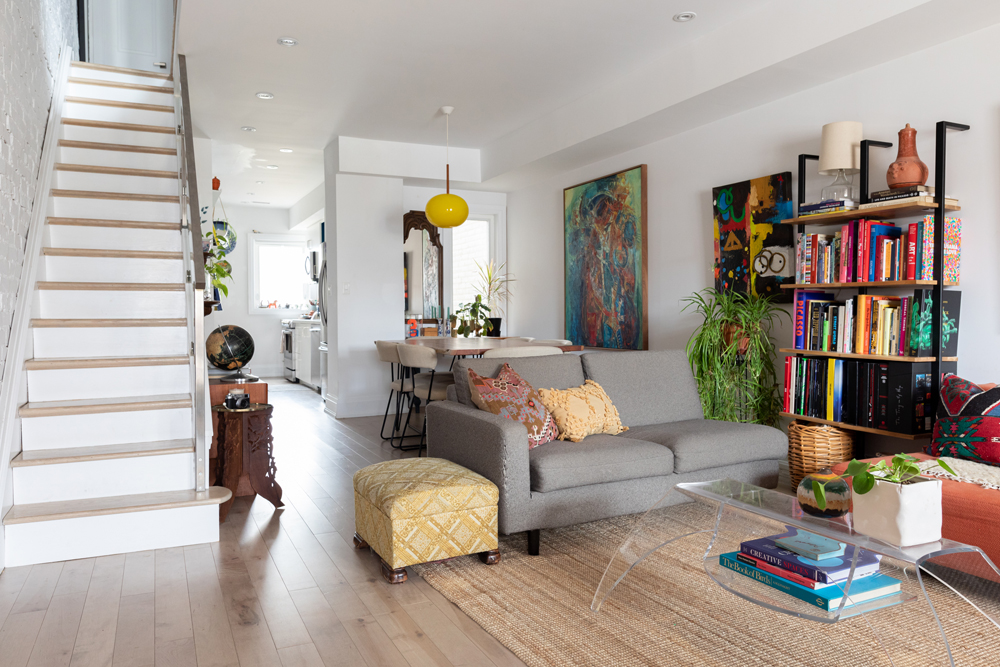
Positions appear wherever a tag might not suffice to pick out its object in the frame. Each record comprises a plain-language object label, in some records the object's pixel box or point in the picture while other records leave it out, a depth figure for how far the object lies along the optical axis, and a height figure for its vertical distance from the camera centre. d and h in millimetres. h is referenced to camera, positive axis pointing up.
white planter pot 1898 -569
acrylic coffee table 1837 -727
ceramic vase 2088 -580
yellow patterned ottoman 2707 -831
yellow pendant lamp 5598 +770
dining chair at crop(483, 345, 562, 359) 4531 -297
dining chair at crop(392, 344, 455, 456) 5035 -559
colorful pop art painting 4426 +446
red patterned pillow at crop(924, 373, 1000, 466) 2930 -514
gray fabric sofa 2979 -663
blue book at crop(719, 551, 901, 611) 1865 -773
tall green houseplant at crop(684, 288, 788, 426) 4375 -374
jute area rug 2154 -1082
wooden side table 3725 -766
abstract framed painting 5750 +392
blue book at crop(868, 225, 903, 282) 3586 +367
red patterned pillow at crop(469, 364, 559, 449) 3225 -454
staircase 3098 -292
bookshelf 3322 +370
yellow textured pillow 3377 -523
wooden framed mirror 7562 +456
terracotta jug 3436 +680
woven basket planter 3770 -774
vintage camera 3800 -512
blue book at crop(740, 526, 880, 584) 1900 -730
